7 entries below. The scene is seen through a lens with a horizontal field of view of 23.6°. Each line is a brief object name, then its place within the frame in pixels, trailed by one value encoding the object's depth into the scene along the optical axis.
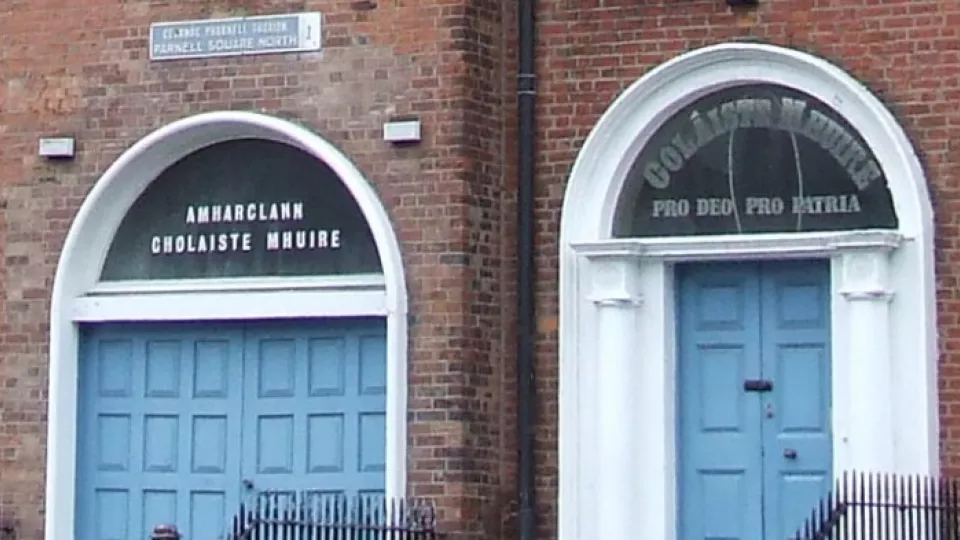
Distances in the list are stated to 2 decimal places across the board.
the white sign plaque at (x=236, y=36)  15.70
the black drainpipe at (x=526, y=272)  15.26
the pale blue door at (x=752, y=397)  14.73
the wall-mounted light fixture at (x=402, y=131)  15.24
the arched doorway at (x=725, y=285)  14.45
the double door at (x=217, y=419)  15.61
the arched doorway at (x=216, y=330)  15.59
